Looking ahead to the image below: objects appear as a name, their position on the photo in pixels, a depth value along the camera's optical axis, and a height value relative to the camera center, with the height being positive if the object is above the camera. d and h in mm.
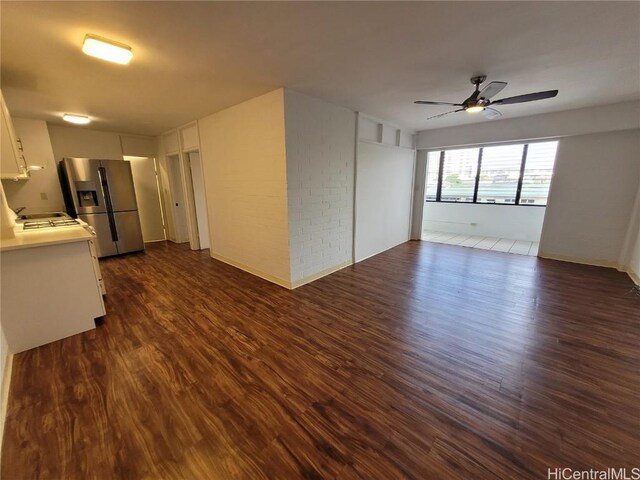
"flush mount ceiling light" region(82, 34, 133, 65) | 1966 +1095
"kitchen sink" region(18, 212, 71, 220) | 4242 -485
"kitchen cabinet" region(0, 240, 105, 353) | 2236 -999
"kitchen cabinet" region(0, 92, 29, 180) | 2500 +366
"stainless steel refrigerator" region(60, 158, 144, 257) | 4742 -257
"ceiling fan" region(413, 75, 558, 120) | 2548 +934
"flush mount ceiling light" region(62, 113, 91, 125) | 4129 +1135
